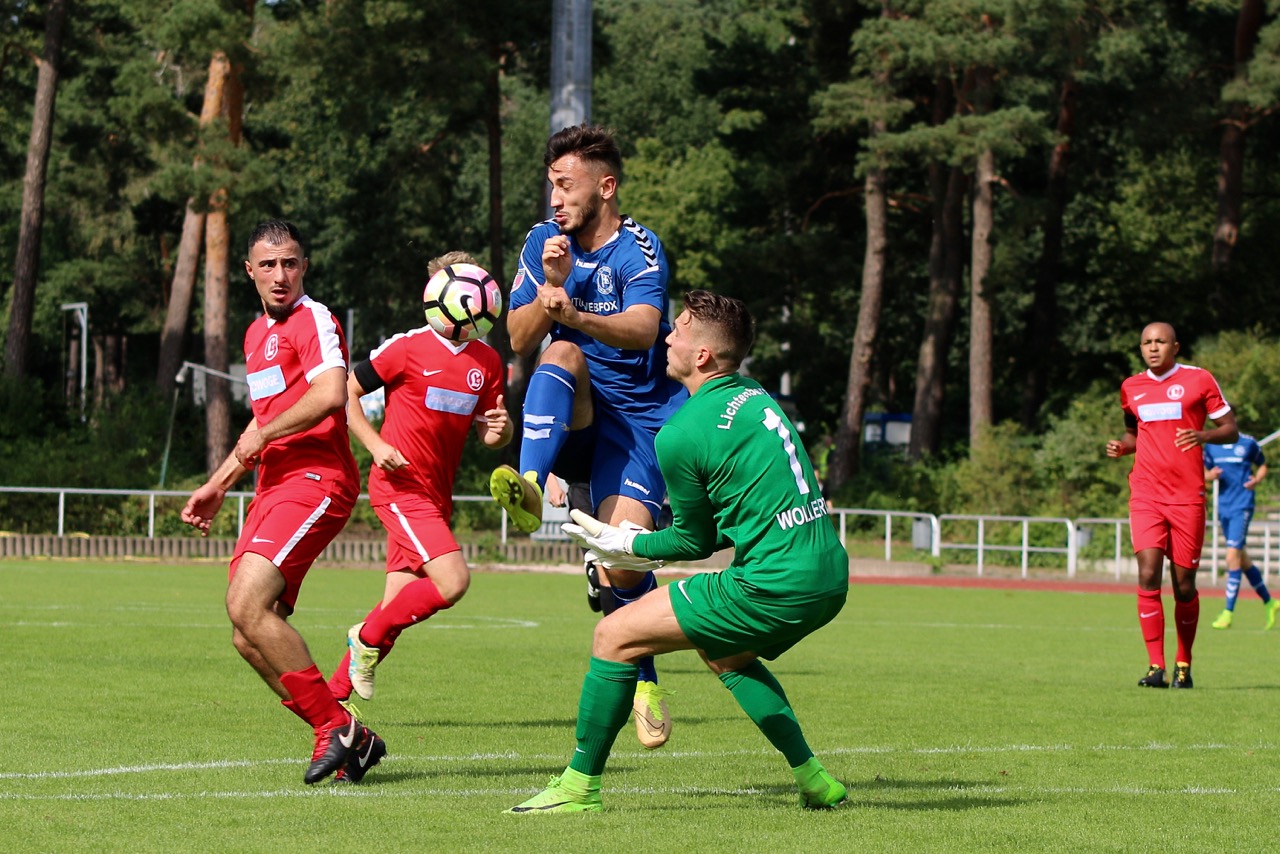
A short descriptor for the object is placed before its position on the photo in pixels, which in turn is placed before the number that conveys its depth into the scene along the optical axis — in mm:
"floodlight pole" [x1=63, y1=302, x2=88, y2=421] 53125
